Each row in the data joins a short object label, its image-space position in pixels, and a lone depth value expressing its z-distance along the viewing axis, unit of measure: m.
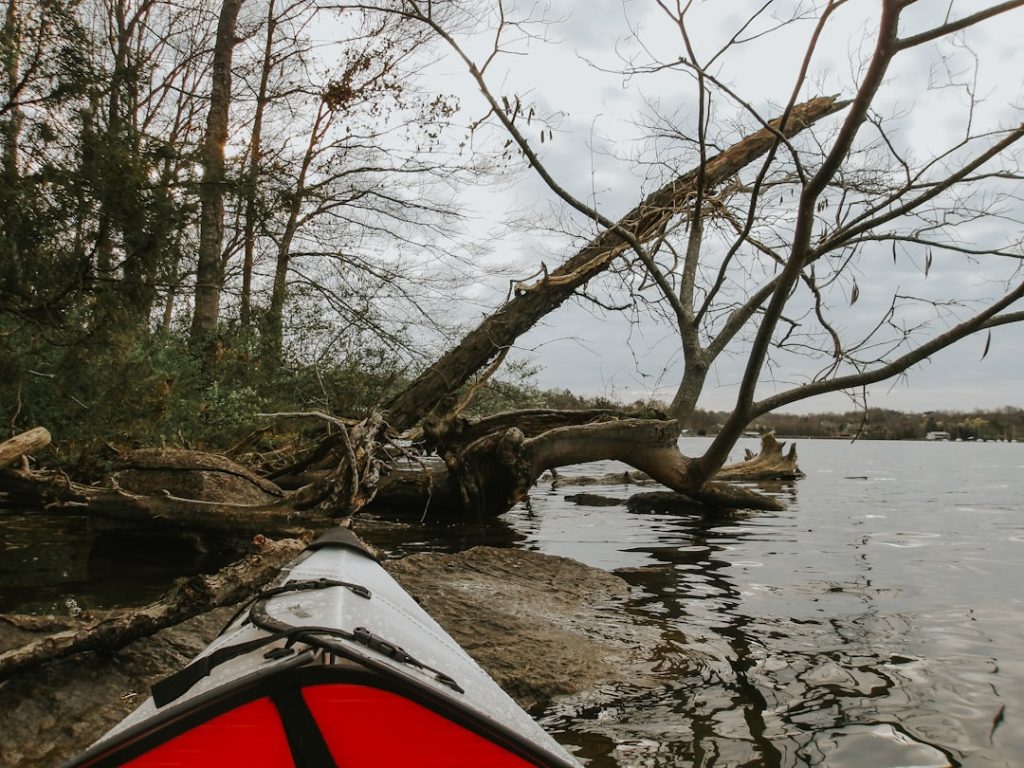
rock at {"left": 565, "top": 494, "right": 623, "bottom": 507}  13.91
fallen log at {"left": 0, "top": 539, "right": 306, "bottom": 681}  3.26
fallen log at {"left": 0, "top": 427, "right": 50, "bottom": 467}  7.12
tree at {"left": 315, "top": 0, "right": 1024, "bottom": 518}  6.41
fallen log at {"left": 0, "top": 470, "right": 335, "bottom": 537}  6.91
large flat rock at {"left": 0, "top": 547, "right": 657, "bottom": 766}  3.13
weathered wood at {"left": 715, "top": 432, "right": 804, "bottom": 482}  16.70
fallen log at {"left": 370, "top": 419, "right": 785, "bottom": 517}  9.13
